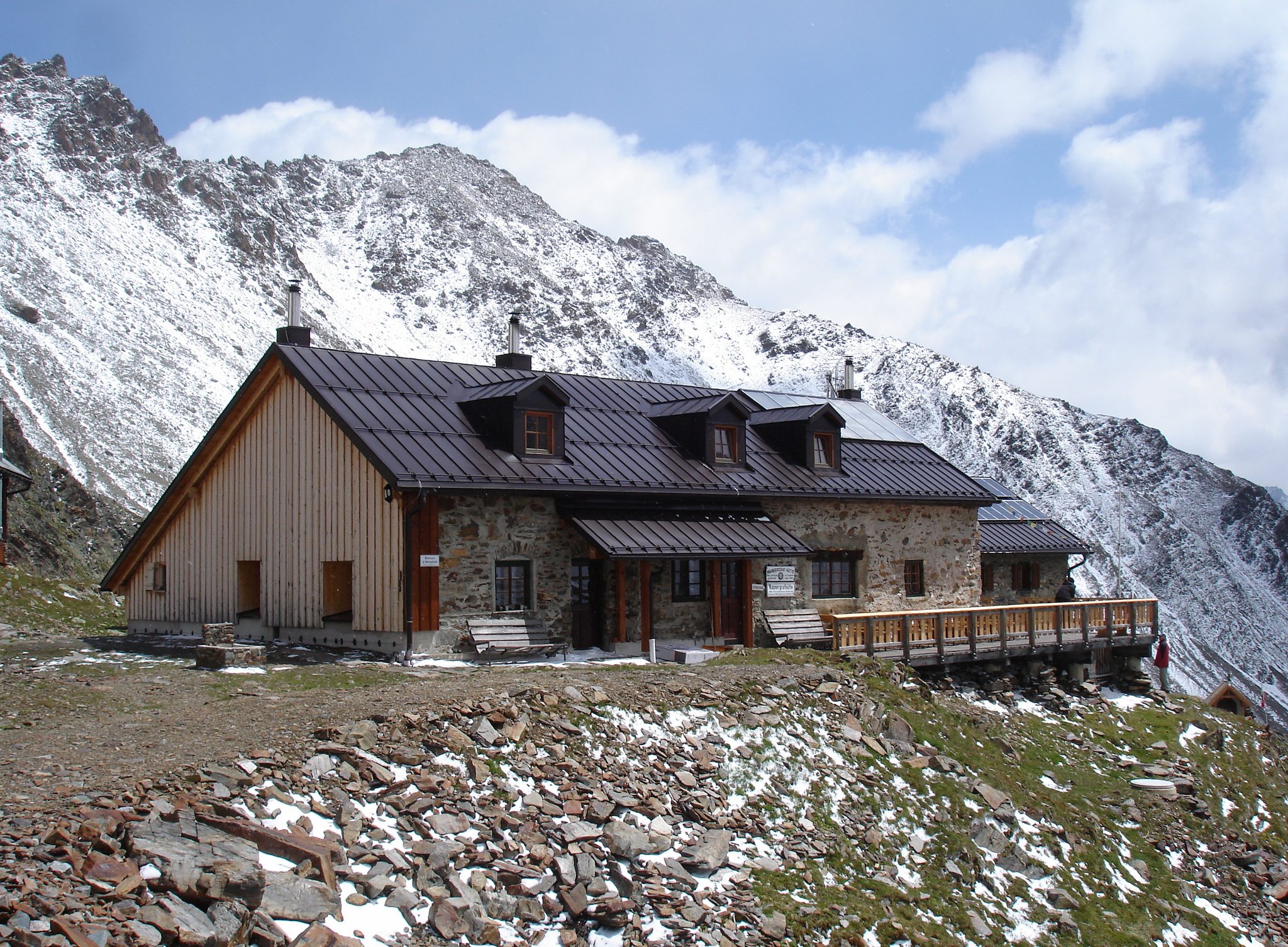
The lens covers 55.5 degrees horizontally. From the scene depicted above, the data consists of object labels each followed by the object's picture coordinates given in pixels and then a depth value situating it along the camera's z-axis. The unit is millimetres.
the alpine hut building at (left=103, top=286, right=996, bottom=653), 19938
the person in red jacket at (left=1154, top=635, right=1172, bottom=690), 28422
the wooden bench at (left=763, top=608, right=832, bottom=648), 23469
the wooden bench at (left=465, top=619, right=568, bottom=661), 19609
